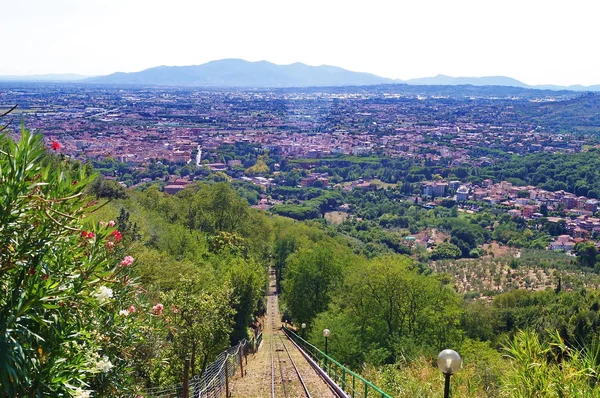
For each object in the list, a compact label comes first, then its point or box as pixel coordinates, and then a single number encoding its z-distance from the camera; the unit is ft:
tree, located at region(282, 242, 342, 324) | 74.90
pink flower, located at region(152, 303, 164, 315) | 17.92
